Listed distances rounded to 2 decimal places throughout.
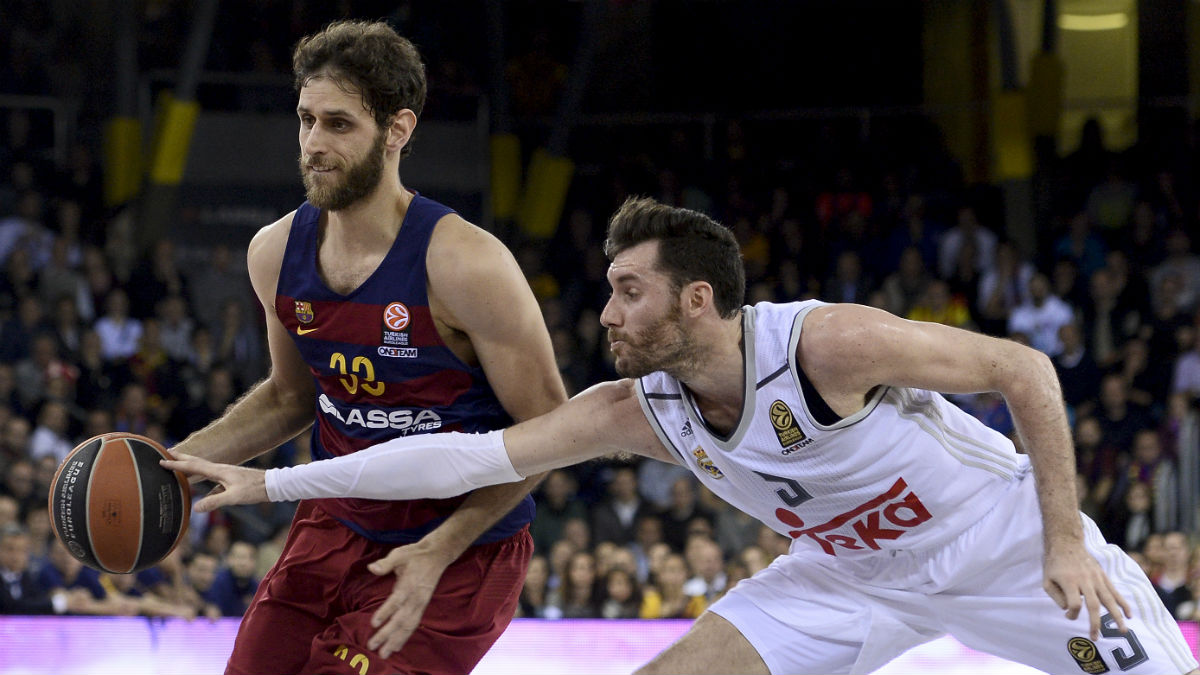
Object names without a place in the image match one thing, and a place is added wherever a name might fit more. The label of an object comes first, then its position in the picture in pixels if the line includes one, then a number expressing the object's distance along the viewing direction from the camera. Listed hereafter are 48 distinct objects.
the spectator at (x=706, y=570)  16.09
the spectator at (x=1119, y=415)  18.02
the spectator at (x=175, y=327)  21.06
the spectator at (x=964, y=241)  21.81
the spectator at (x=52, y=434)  18.58
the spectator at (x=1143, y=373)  18.67
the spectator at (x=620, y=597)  16.05
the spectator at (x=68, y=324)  20.44
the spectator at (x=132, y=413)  19.31
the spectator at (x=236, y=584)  15.68
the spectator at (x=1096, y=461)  17.34
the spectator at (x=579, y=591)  16.17
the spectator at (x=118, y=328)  20.87
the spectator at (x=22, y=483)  17.37
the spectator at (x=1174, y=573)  14.98
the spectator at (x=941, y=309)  20.28
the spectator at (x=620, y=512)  17.83
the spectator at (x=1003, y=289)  20.48
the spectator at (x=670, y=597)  15.84
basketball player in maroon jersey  6.59
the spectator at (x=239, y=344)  21.19
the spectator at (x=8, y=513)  16.17
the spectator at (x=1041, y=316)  19.78
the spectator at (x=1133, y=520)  16.42
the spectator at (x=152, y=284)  21.58
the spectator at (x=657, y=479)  18.83
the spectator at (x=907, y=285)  21.02
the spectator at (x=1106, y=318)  19.80
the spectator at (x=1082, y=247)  21.58
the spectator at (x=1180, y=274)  19.80
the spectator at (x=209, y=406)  19.66
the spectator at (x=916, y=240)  22.37
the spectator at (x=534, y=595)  16.37
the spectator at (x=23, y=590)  15.07
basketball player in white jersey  6.54
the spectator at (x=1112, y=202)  22.70
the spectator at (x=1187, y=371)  18.61
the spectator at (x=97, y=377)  19.64
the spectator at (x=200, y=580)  15.80
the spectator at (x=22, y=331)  19.98
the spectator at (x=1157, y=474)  16.59
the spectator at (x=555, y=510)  18.05
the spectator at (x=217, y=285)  22.92
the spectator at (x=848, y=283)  21.47
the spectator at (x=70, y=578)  15.55
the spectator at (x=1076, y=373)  18.67
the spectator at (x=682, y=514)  17.36
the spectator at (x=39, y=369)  19.66
